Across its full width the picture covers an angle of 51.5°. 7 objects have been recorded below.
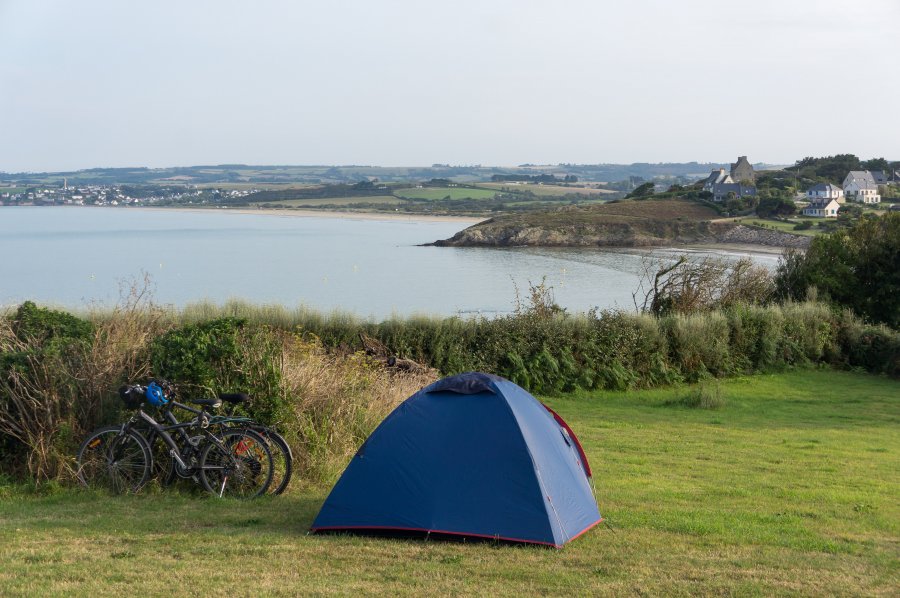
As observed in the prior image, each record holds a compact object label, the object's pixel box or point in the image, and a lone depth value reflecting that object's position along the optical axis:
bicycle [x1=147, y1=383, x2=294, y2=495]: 9.72
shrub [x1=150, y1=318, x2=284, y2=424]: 10.57
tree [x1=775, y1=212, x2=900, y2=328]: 28.86
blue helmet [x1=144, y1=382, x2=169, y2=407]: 9.69
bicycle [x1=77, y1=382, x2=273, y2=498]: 9.70
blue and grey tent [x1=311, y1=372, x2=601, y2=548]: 8.24
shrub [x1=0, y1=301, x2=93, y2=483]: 10.20
